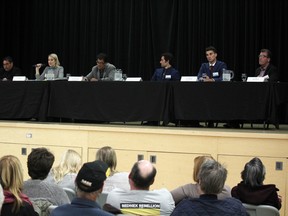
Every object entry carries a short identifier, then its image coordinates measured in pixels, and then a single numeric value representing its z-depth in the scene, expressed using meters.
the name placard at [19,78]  7.70
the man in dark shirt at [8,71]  8.98
